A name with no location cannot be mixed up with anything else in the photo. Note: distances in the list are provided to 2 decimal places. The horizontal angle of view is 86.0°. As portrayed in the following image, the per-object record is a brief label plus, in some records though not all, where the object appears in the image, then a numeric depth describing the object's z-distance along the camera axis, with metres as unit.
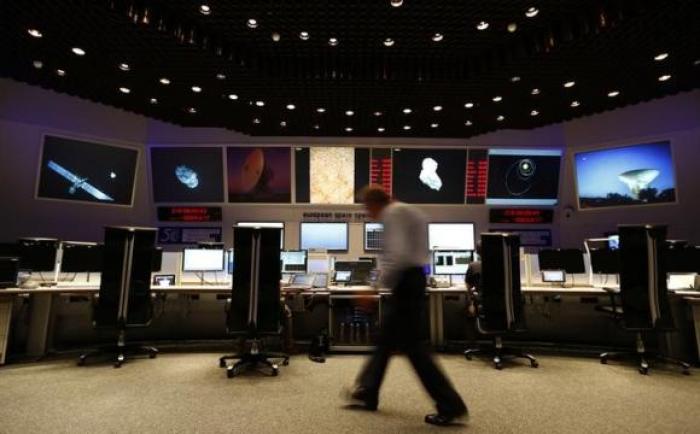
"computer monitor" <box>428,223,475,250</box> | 6.78
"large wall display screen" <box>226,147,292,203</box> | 6.86
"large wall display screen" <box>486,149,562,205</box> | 6.94
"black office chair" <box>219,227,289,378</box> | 3.47
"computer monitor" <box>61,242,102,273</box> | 4.64
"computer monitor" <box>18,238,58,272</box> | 4.49
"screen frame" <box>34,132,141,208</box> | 5.98
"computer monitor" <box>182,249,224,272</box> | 5.03
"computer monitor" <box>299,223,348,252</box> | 6.80
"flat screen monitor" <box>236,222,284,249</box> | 6.84
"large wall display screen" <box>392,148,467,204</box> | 6.92
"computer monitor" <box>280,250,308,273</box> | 5.14
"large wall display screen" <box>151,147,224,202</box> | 6.85
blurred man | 2.29
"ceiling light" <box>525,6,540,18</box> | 3.94
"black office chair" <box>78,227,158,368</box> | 3.80
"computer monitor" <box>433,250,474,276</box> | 5.09
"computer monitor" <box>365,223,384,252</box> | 6.73
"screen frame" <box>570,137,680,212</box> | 5.99
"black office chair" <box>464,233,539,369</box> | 3.90
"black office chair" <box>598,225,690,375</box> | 3.63
